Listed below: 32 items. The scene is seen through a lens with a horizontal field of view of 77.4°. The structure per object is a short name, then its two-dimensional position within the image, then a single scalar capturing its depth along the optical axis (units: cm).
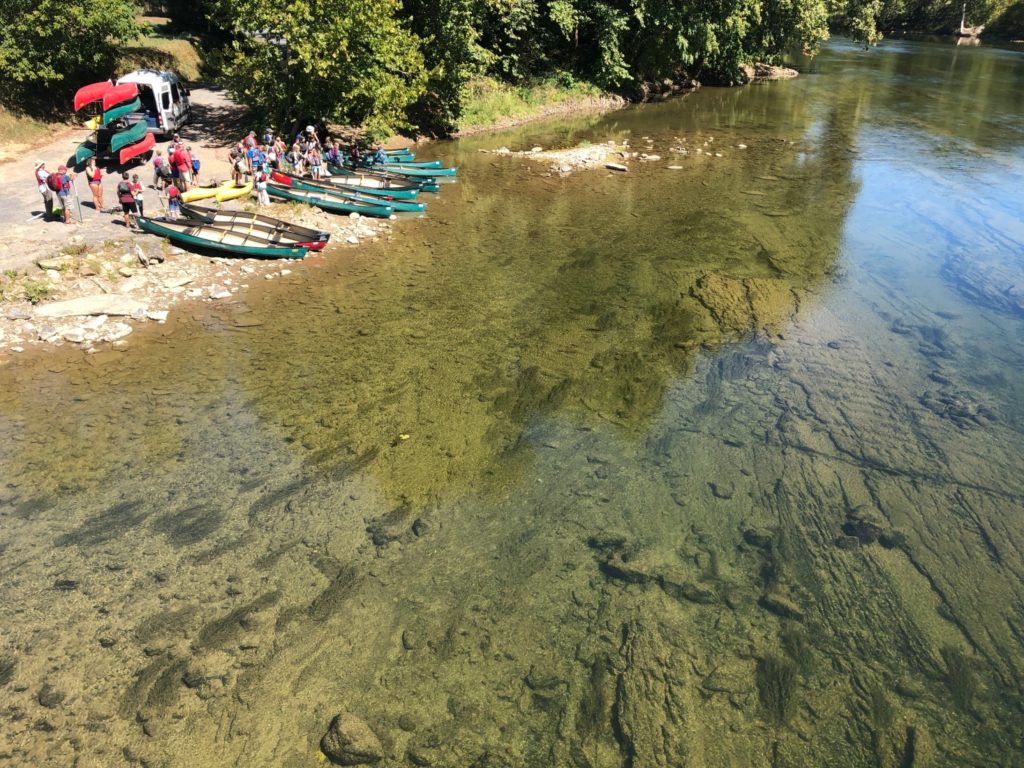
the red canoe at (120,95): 2533
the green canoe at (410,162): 2947
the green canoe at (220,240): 1989
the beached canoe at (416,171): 2883
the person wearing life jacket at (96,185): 2109
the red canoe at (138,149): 2447
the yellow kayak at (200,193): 2256
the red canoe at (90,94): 2498
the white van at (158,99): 2756
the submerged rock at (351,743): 787
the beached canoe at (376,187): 2541
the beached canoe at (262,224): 2100
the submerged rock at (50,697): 833
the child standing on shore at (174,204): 2086
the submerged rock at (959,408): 1348
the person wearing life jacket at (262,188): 2320
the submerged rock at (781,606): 958
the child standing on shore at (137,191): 2039
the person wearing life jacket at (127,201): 2028
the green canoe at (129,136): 2441
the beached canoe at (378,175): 2669
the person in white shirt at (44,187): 1981
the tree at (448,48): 3216
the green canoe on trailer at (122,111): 2534
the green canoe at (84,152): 2416
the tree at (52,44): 2691
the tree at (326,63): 2525
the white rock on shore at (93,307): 1670
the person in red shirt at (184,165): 2300
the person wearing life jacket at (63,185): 1956
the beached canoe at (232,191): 2309
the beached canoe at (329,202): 2391
